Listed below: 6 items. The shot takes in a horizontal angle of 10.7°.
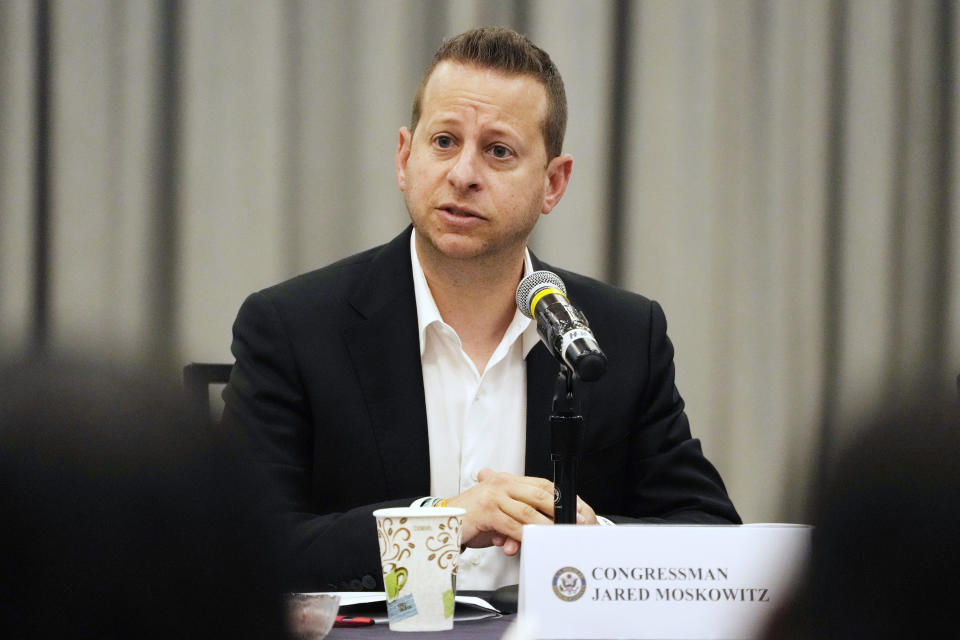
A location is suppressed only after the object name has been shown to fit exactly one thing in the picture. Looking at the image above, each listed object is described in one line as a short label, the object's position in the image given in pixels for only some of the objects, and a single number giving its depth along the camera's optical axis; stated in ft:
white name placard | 14.72
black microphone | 15.42
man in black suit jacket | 17.21
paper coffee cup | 15.15
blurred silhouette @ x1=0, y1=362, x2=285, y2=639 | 8.87
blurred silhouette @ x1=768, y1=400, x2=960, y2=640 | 9.53
